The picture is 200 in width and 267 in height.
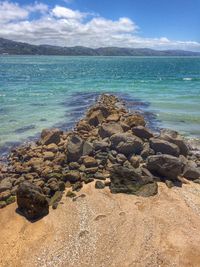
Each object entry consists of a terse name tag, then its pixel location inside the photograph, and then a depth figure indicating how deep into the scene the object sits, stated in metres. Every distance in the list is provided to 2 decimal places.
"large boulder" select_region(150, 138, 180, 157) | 9.06
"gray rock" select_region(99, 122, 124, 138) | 10.74
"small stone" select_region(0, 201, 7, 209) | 6.82
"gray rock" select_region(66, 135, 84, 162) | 8.83
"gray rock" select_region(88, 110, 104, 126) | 13.37
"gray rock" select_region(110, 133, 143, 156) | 9.15
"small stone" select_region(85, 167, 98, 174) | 8.13
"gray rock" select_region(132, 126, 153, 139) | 10.44
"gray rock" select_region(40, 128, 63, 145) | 10.59
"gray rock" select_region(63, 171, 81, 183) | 7.69
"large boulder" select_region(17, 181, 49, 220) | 6.29
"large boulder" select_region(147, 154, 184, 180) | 7.72
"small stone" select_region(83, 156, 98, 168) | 8.42
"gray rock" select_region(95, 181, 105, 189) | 7.41
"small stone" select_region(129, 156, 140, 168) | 8.54
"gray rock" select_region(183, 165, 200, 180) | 8.08
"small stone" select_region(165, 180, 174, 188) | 7.47
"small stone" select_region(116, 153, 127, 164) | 8.72
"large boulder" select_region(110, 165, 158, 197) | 7.13
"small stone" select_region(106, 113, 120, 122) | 13.33
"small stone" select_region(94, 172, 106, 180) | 7.86
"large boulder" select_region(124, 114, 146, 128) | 11.89
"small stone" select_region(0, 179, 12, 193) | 7.40
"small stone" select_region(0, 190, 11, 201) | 7.06
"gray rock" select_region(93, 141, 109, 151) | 9.55
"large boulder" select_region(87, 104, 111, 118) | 14.67
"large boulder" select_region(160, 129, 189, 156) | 9.60
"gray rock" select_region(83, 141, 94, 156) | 9.08
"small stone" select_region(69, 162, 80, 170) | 8.44
